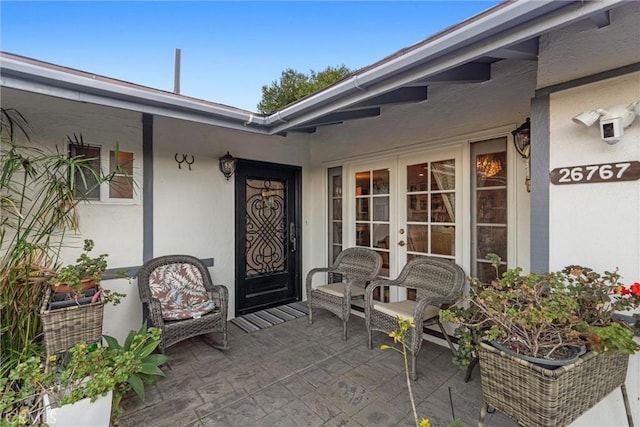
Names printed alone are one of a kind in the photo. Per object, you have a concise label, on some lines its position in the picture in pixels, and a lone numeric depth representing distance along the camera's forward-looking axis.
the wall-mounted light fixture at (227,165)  3.68
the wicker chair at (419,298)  2.44
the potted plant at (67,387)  1.46
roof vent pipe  6.13
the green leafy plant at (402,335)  1.23
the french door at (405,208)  3.09
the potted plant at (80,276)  2.02
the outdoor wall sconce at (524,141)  2.31
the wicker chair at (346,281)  3.23
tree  6.16
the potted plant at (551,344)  1.18
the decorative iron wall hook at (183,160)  3.38
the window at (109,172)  2.80
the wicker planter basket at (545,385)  1.17
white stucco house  1.54
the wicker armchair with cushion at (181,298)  2.65
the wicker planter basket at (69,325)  1.89
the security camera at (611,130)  1.46
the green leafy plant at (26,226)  1.92
